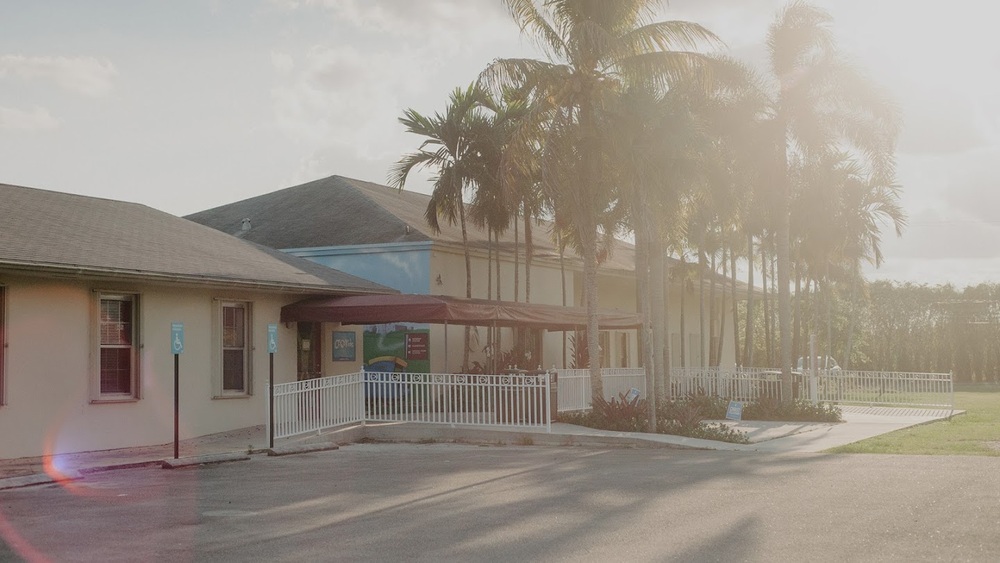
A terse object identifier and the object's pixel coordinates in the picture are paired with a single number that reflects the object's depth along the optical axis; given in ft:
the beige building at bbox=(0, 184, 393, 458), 55.98
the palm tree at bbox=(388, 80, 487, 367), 88.89
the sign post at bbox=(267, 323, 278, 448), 59.47
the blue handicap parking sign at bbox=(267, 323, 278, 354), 59.52
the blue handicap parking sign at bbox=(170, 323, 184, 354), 54.13
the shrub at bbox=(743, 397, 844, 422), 82.74
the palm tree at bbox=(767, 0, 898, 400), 84.79
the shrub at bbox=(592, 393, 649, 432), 69.82
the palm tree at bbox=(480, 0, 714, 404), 68.69
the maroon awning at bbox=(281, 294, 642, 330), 70.18
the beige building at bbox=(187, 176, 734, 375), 92.89
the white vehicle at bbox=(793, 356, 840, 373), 154.30
